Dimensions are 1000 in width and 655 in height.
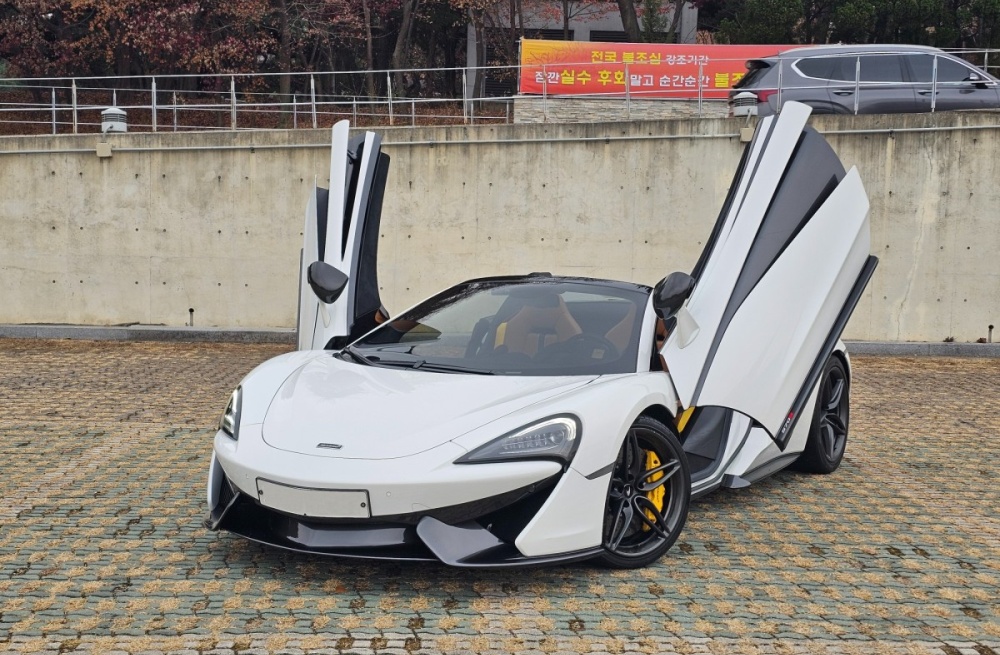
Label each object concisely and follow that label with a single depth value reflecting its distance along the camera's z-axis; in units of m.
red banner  18.58
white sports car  3.81
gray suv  15.30
